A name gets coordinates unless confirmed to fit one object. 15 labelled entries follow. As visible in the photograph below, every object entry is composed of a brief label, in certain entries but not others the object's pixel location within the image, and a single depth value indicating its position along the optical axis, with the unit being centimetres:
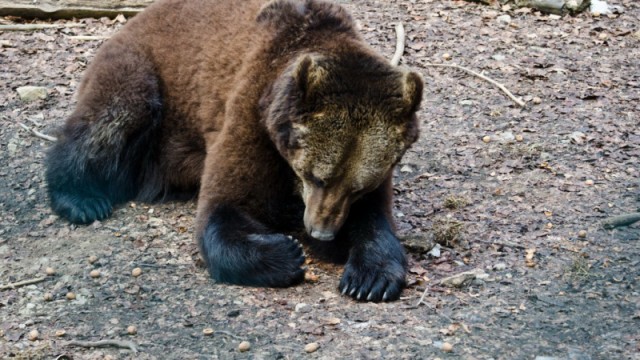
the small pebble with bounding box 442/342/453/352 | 1068
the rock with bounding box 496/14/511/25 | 2224
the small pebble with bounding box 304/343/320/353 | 1083
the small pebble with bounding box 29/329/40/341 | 1126
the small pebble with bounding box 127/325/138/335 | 1140
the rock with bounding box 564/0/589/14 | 2247
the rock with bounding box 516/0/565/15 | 2255
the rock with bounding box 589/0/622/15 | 2253
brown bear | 1230
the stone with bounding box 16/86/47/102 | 1927
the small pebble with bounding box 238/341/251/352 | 1089
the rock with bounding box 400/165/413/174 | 1675
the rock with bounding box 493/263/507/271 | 1291
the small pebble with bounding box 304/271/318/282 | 1318
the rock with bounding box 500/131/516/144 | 1725
